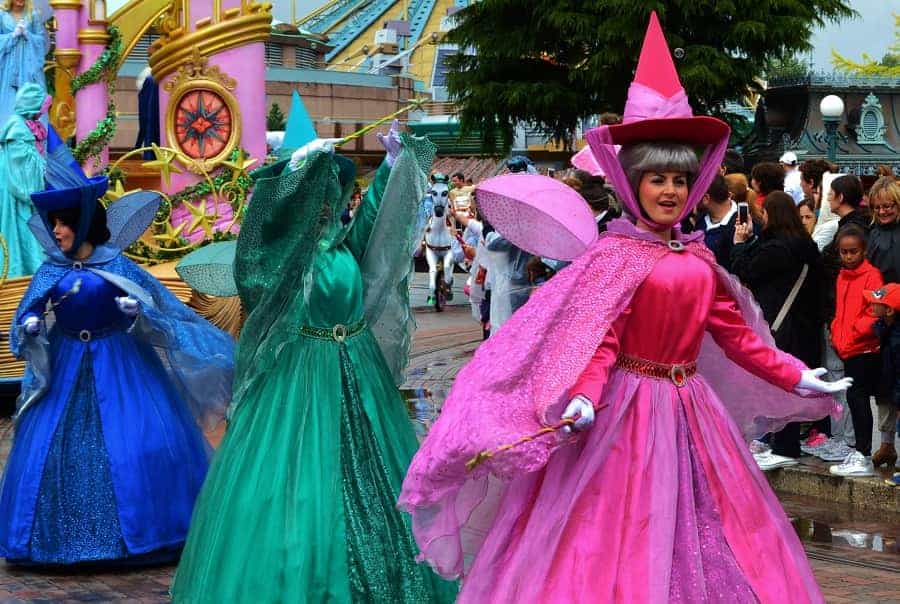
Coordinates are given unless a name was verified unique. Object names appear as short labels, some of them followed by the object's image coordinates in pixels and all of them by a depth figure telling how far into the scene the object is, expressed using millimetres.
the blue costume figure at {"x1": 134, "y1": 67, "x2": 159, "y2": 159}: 11797
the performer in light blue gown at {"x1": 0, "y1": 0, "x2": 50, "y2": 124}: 10953
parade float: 10484
